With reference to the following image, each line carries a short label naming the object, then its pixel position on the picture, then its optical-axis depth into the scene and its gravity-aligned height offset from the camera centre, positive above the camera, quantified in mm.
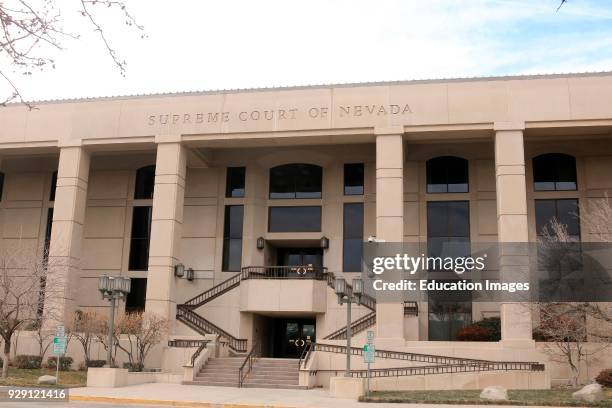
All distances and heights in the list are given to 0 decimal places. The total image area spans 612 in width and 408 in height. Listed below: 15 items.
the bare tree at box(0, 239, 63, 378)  25750 +2235
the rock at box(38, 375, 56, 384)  23094 -1304
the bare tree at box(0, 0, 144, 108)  6734 +3185
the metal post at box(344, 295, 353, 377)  22016 +678
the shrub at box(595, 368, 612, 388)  23645 -691
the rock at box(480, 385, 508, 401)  19453 -1120
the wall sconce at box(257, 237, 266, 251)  36031 +5699
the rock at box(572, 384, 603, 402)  19234 -1029
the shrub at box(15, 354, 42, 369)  29562 -885
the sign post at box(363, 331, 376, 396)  21328 -51
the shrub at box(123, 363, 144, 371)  28734 -935
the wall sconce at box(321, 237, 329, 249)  35553 +5762
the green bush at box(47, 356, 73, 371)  29656 -891
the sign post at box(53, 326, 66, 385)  22312 -73
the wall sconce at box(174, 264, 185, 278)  31203 +3554
